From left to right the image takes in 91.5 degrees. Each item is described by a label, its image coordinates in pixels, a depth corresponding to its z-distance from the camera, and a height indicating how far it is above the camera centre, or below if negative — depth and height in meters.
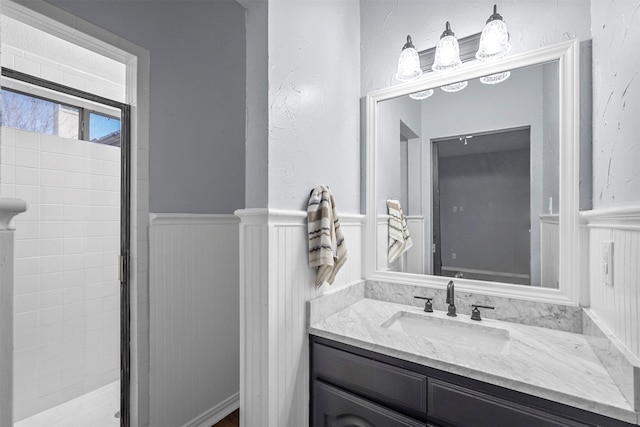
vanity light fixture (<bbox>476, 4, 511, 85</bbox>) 1.37 +0.77
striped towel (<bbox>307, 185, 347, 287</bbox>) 1.32 -0.10
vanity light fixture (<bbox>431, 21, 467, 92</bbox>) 1.49 +0.78
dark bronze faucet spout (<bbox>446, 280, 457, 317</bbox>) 1.46 -0.41
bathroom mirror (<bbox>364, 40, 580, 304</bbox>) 1.30 +0.17
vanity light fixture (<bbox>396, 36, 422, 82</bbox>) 1.59 +0.78
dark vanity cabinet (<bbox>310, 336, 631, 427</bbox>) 0.92 -0.63
